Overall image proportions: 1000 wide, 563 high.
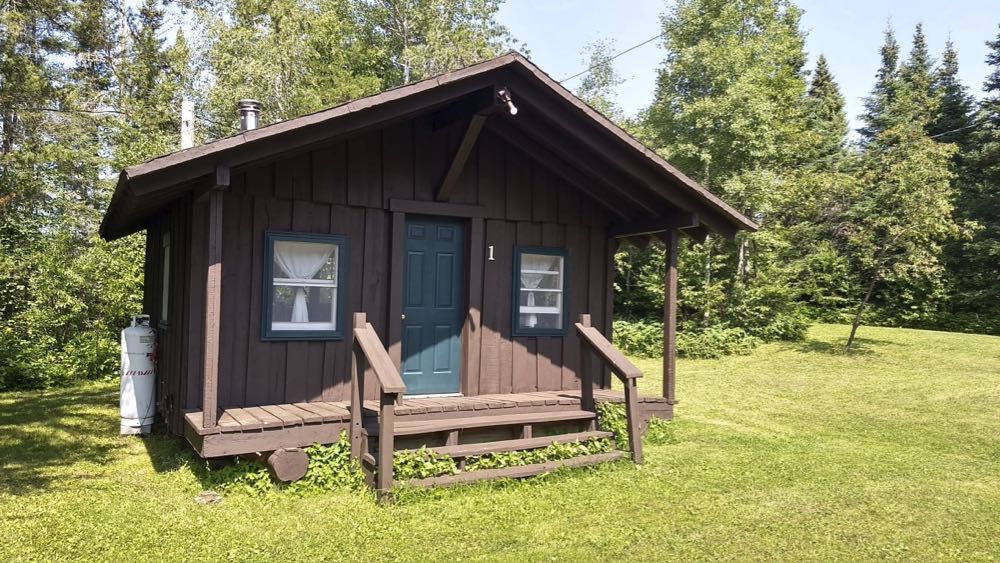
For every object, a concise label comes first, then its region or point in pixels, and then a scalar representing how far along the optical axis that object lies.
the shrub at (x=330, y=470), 5.14
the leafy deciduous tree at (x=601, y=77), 27.47
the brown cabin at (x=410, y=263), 5.25
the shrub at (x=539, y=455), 5.50
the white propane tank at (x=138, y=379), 6.83
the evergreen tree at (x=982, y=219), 20.33
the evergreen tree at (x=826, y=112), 25.59
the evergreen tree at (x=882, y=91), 25.83
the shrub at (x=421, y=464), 5.06
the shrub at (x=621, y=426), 6.57
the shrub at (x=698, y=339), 15.64
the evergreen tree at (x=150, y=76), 15.89
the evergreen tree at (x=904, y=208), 13.62
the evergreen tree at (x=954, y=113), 24.16
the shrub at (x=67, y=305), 10.94
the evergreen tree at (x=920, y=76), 23.47
